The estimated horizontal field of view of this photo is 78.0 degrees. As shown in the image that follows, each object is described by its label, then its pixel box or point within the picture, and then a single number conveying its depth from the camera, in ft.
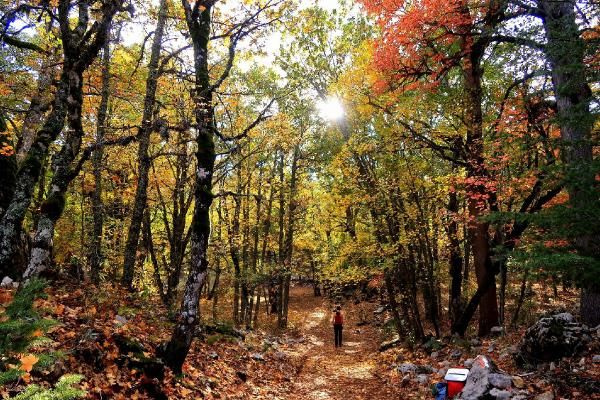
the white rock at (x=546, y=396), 18.33
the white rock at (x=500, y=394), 19.66
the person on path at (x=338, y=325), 55.11
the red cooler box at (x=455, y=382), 22.58
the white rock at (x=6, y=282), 23.31
